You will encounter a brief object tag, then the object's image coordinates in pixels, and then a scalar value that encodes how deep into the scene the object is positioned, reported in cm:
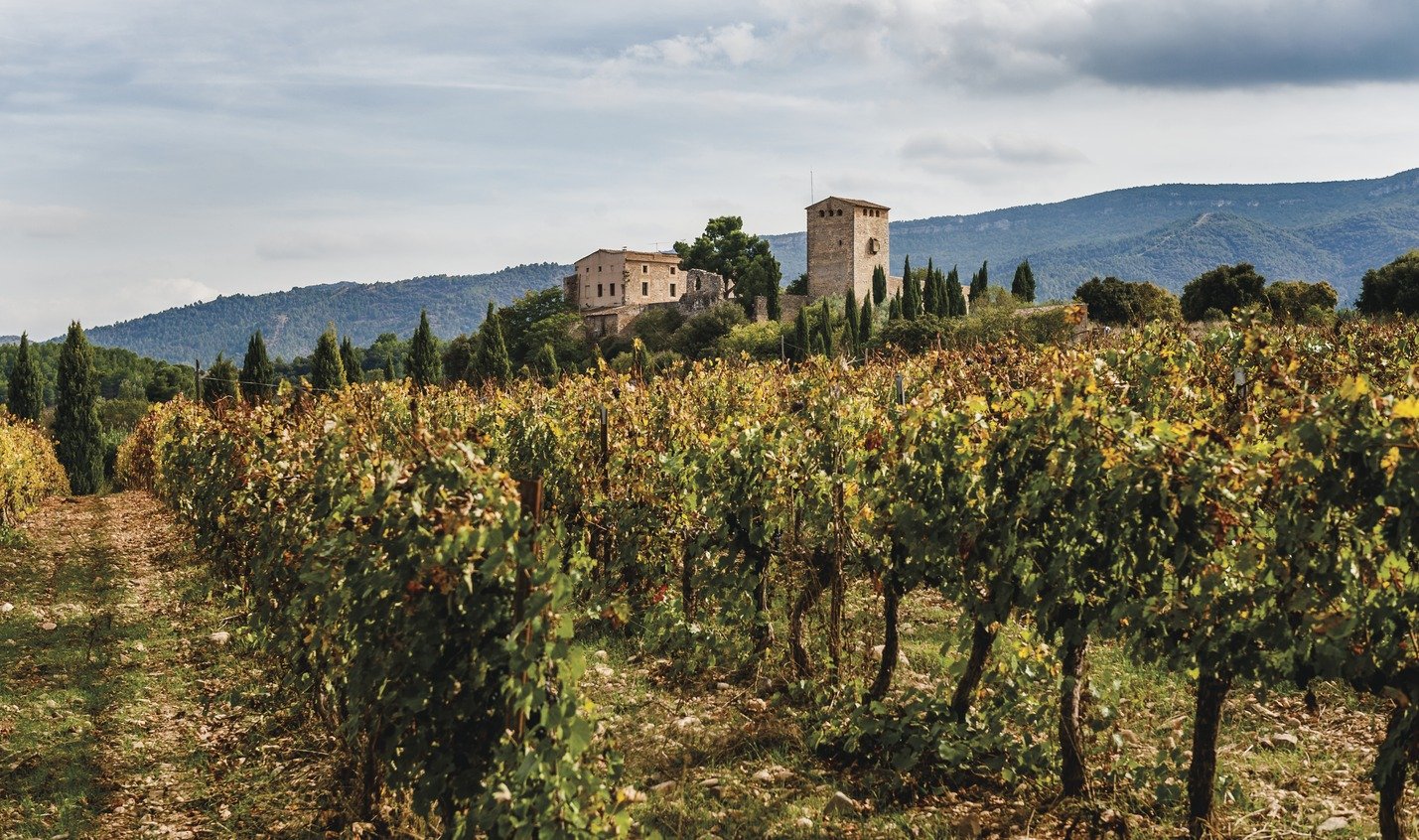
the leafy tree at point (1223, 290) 4928
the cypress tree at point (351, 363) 4244
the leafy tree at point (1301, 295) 3919
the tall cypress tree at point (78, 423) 3622
